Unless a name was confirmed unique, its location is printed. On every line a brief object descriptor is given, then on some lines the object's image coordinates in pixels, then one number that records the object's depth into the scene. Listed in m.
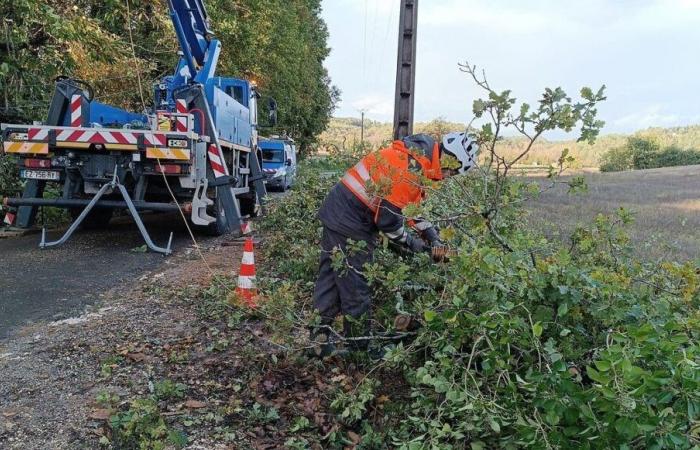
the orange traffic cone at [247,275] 5.14
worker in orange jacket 3.60
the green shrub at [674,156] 55.47
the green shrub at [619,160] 55.53
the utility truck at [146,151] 7.12
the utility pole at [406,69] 8.65
